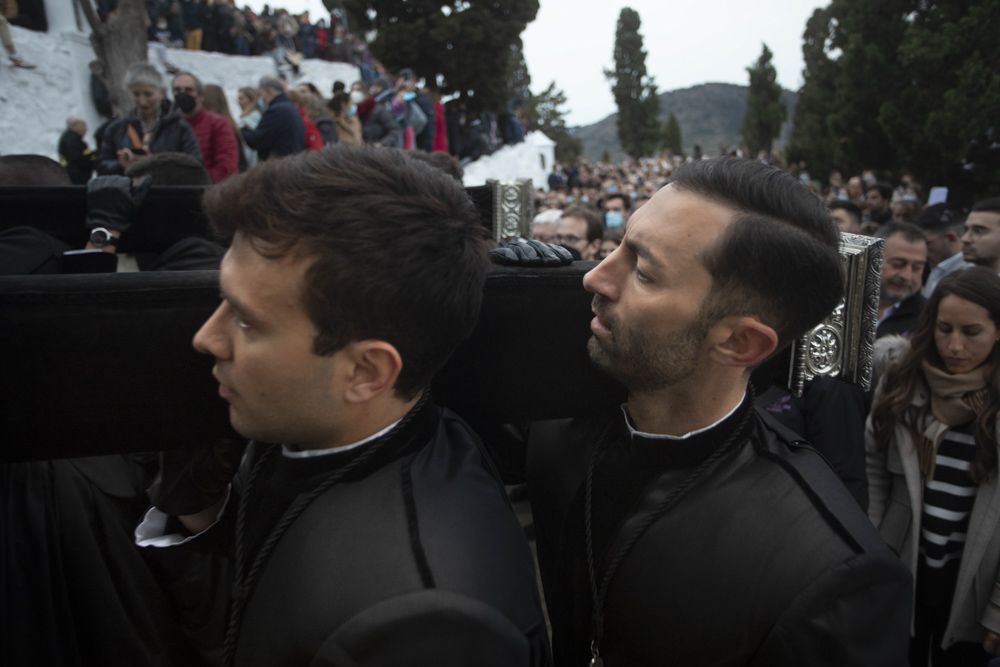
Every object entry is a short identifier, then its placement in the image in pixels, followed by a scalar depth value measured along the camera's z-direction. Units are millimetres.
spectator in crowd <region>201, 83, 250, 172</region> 6062
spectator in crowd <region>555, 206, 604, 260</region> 4742
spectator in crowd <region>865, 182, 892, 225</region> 7566
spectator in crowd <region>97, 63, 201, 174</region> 4980
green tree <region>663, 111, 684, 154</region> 50688
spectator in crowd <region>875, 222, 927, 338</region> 3713
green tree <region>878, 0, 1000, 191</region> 10070
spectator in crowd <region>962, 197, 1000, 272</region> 4184
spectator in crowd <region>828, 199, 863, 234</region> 4867
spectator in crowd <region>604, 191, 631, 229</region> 7793
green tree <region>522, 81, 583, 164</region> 42281
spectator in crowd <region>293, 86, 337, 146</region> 7410
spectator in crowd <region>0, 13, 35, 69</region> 9883
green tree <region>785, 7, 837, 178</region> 19391
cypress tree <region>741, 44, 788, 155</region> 37031
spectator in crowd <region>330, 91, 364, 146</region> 8195
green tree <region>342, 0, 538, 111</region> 18547
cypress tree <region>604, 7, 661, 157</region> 49500
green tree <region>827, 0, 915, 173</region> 13633
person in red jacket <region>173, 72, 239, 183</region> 5230
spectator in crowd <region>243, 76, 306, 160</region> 5754
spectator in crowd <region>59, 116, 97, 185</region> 7590
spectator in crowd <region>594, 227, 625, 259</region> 4855
